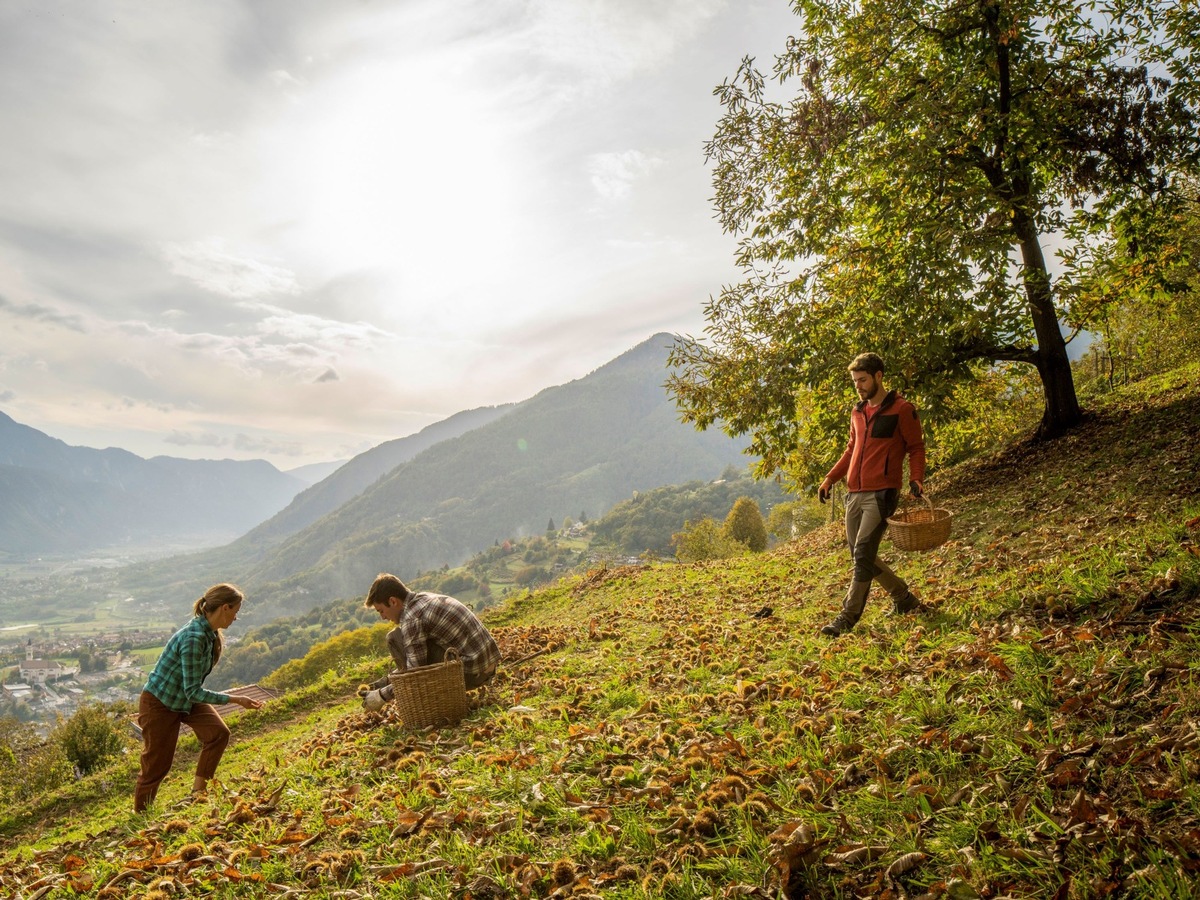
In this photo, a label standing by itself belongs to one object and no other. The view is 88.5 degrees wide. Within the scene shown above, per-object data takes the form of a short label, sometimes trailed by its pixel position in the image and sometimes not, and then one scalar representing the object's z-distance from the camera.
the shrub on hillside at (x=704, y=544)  55.88
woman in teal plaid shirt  6.51
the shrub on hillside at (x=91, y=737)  15.26
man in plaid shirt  7.41
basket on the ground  6.77
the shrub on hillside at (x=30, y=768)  13.66
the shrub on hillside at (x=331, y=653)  40.62
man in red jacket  7.13
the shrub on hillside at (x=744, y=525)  63.41
